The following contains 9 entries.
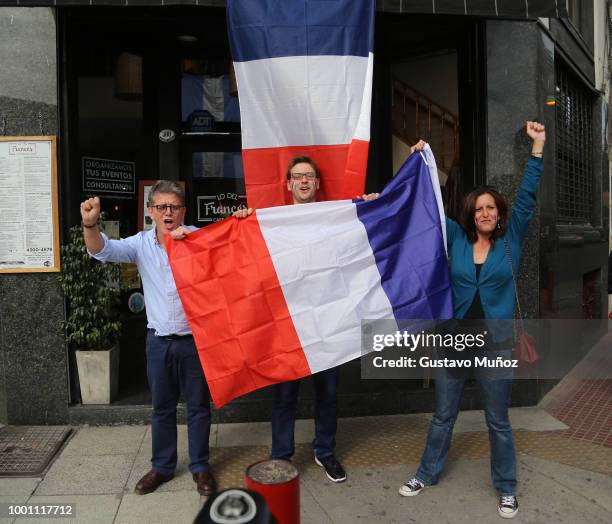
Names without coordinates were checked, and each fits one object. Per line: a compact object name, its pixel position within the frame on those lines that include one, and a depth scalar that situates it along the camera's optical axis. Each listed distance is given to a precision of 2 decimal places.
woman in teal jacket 3.57
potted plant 4.99
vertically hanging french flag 4.28
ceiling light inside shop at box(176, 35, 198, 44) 6.18
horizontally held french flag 3.75
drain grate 4.25
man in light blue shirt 3.84
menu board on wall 4.97
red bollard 2.40
